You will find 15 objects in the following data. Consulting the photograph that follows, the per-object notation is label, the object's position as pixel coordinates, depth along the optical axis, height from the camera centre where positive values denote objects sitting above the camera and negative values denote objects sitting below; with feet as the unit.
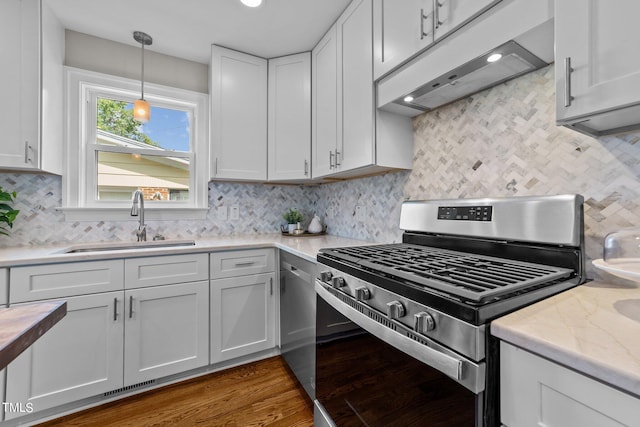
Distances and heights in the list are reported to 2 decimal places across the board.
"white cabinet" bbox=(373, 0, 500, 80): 3.42 +2.66
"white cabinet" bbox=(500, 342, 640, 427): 1.42 -1.07
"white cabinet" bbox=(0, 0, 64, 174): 5.25 +2.47
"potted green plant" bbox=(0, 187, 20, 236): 5.47 -0.01
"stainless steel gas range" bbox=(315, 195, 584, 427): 2.06 -0.84
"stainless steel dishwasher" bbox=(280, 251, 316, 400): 4.99 -2.12
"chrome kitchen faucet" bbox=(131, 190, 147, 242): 6.94 -0.07
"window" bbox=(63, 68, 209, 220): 6.75 +1.64
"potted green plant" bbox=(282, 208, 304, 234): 8.50 -0.23
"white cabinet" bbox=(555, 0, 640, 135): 2.20 +1.28
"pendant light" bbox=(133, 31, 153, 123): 6.46 +2.45
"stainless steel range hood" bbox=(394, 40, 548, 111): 3.36 +1.92
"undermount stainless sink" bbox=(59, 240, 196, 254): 6.30 -0.83
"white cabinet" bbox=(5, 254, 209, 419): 4.76 -2.29
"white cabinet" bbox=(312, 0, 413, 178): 5.19 +2.06
